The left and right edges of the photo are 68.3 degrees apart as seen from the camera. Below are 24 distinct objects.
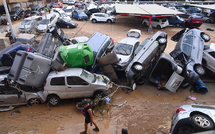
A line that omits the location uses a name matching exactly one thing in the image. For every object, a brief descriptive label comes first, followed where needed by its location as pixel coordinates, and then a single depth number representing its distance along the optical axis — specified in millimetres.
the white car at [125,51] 8555
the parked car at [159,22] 19984
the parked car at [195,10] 29303
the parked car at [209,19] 24111
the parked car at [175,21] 21066
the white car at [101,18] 22297
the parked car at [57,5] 33972
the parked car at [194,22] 19428
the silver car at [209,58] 8594
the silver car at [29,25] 14969
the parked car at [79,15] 23609
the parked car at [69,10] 25153
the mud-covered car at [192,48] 7746
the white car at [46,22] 16041
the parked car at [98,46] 8265
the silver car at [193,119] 3660
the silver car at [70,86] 6496
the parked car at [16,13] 22847
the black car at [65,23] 19078
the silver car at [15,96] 6461
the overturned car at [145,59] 7398
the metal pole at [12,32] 10934
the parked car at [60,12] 22211
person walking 4828
